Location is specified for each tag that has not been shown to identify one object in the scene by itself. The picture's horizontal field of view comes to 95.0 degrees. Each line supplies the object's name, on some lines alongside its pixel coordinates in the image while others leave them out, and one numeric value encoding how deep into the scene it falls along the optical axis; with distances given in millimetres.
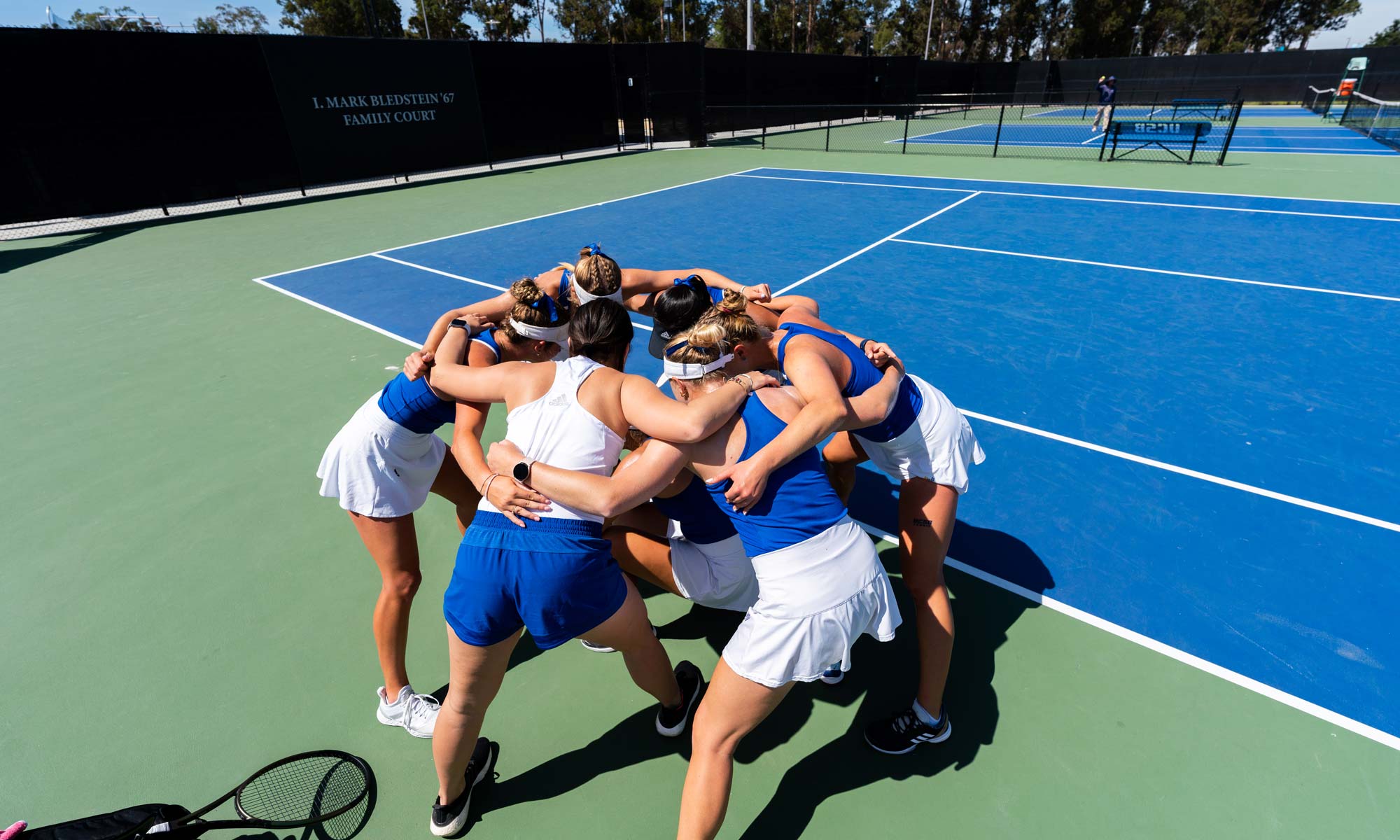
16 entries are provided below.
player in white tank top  2166
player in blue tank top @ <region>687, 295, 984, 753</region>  2566
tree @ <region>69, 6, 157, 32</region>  71556
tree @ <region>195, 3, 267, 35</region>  99625
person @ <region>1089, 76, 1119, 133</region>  26156
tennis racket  2531
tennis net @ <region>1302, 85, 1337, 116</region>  35938
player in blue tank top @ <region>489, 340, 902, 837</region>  2146
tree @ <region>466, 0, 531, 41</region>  68562
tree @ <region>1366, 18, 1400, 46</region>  84250
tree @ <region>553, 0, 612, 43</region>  70750
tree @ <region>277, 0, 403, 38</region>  64562
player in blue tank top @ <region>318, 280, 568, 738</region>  2881
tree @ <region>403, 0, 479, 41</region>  67188
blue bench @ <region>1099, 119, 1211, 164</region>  17859
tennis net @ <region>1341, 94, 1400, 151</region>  23469
